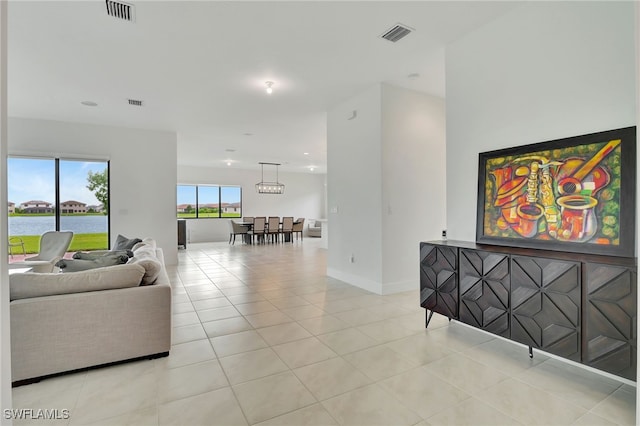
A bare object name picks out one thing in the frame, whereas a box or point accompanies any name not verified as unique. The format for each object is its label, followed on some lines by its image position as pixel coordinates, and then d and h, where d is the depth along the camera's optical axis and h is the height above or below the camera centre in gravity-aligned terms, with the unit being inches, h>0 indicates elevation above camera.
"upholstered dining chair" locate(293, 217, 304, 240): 472.9 -24.2
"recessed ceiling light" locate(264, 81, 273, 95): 167.1 +67.3
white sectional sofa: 86.3 -31.5
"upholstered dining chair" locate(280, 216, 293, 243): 456.4 -23.5
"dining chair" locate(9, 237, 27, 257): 230.2 -23.8
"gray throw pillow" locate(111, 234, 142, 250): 171.5 -18.2
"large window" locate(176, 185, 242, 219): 470.0 +14.8
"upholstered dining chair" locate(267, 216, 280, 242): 447.5 -21.7
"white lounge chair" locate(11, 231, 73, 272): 182.7 -20.9
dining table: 435.9 -36.8
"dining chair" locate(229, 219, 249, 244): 429.7 -24.9
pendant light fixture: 456.8 +34.3
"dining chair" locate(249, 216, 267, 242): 437.1 -22.4
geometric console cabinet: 72.7 -24.3
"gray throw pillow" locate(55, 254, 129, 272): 104.2 -17.8
